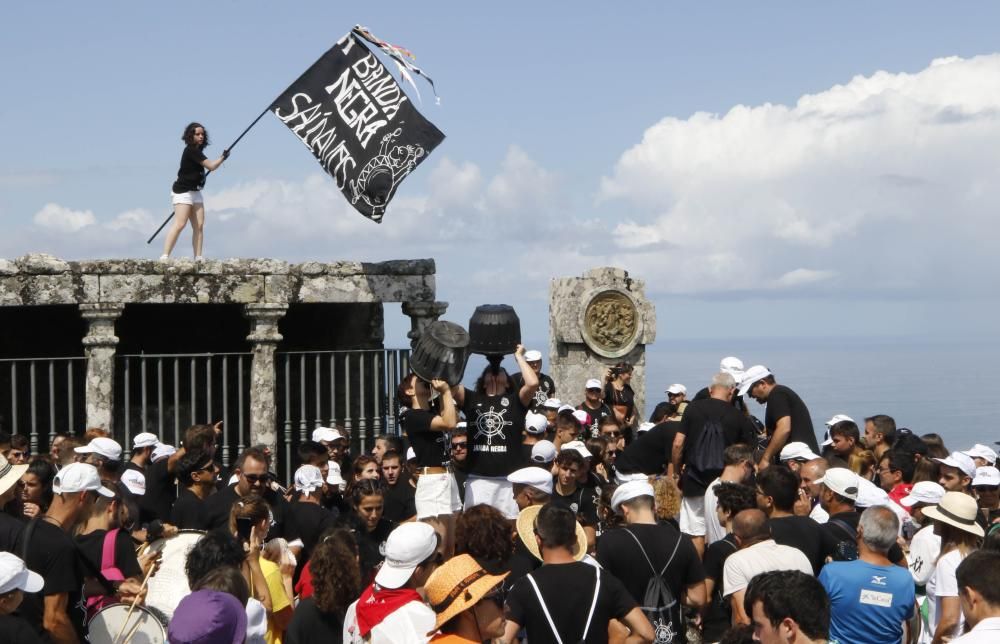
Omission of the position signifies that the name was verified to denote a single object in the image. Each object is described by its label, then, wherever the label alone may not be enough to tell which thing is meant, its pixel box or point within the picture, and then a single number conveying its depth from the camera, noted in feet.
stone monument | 52.21
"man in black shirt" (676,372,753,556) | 29.99
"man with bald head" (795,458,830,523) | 26.58
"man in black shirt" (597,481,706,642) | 21.24
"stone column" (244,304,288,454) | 41.04
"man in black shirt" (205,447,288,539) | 25.58
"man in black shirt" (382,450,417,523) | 29.17
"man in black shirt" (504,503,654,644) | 18.74
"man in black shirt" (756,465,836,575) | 22.40
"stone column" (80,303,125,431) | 39.40
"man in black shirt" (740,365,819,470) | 32.01
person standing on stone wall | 40.19
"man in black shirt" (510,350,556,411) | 40.19
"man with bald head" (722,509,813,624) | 20.54
